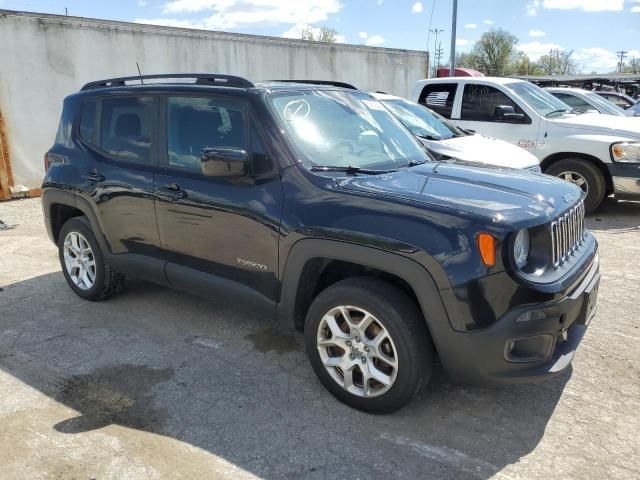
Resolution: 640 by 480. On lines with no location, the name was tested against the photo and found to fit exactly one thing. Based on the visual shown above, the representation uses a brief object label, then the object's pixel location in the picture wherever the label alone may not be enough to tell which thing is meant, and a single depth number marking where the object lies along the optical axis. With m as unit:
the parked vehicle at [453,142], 6.77
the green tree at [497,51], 73.88
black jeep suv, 2.74
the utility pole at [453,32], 20.45
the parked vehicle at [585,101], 10.37
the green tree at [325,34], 57.64
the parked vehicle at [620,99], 16.68
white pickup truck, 7.63
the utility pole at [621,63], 79.56
